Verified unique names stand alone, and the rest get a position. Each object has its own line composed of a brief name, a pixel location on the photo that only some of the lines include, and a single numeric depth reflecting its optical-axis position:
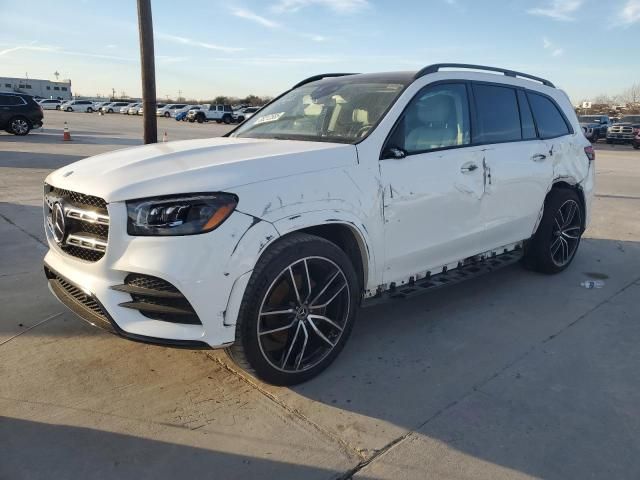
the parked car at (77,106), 67.32
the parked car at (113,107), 69.38
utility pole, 6.73
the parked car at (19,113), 21.05
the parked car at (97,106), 69.29
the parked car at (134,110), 65.31
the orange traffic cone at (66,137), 20.21
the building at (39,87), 109.38
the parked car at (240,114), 49.41
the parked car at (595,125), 32.05
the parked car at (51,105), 71.31
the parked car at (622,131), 29.52
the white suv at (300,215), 2.62
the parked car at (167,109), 61.23
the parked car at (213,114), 49.22
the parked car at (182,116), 52.41
